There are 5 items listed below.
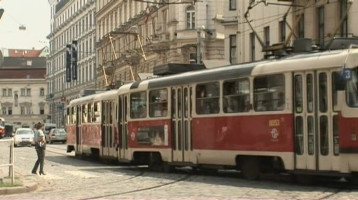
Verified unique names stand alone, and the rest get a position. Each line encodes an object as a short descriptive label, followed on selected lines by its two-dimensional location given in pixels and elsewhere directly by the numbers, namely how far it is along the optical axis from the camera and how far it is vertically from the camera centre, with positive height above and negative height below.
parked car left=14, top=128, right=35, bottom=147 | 48.38 -0.37
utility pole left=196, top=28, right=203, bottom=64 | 40.28 +5.10
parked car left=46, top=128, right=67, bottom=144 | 56.62 -0.15
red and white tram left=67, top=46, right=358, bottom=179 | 14.48 +0.38
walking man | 20.53 -0.34
